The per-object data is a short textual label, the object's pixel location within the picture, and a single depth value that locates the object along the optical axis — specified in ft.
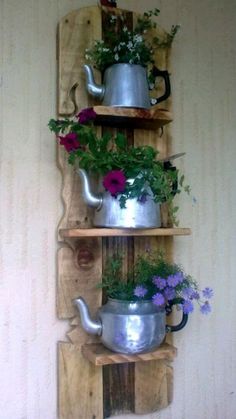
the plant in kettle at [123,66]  3.29
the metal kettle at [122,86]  3.28
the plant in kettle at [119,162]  3.05
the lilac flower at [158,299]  3.13
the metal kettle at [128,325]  3.05
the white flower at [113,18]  3.56
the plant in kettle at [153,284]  3.21
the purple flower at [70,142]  3.10
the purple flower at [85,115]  3.17
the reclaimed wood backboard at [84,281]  3.36
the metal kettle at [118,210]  3.05
